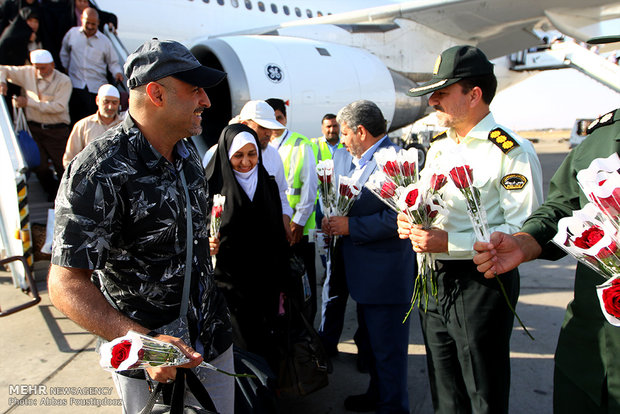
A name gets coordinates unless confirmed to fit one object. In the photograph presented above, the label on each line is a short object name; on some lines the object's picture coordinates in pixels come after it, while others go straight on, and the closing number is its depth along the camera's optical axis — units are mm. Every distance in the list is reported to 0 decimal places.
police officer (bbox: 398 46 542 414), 1966
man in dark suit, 2686
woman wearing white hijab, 2713
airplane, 6441
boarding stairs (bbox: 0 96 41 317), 4332
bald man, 5820
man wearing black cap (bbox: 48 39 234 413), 1374
